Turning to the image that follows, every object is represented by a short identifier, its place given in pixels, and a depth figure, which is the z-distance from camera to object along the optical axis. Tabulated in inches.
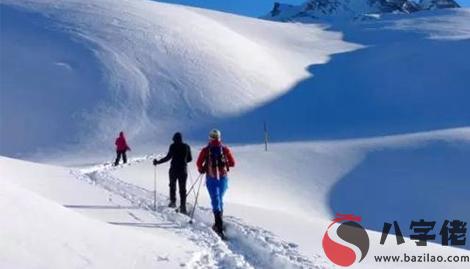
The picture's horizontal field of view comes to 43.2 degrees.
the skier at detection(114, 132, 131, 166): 892.0
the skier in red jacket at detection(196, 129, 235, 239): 383.9
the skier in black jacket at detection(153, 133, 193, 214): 454.3
